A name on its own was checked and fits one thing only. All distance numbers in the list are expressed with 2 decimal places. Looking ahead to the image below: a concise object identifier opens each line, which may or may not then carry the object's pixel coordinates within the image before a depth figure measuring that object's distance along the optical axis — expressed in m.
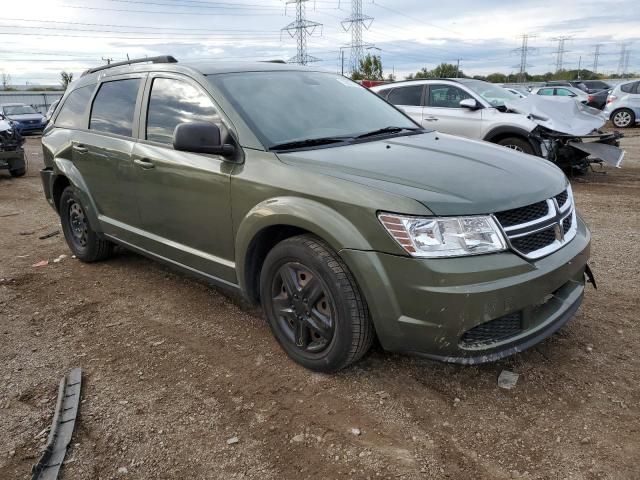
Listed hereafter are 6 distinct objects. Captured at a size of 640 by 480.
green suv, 2.54
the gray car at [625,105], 17.52
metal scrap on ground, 2.43
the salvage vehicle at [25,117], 24.20
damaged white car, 8.41
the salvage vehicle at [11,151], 11.53
